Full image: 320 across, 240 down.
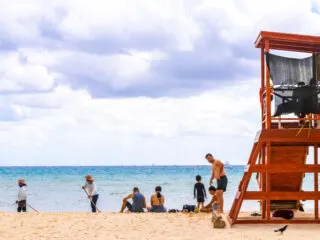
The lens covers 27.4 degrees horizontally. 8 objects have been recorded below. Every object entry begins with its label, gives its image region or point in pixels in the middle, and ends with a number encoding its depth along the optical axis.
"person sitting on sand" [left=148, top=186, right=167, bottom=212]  21.44
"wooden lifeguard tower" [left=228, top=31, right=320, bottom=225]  16.16
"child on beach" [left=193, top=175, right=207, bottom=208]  22.02
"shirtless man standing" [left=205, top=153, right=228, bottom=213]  19.38
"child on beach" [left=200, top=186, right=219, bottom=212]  19.81
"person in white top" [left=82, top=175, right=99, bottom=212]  22.23
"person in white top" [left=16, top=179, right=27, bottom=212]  22.64
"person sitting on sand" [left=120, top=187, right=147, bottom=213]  21.70
